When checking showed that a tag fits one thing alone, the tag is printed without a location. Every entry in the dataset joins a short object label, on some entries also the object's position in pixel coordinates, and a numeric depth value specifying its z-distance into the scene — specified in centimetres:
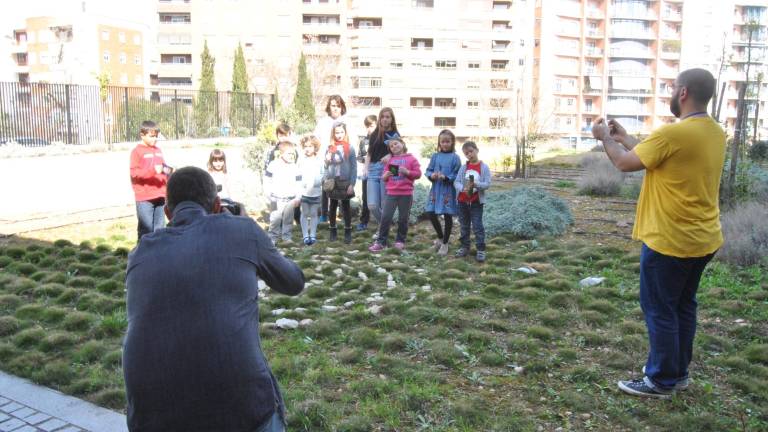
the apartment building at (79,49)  8444
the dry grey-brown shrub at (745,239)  752
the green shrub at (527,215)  973
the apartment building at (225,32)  7094
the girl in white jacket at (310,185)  880
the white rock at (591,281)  686
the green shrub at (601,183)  1404
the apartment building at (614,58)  8388
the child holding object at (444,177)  818
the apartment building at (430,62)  6875
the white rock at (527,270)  749
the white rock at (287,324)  554
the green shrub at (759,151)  1926
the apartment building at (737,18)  8256
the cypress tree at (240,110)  2530
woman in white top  918
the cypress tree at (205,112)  2403
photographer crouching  222
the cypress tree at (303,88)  4756
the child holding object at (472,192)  788
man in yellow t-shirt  389
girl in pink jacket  838
